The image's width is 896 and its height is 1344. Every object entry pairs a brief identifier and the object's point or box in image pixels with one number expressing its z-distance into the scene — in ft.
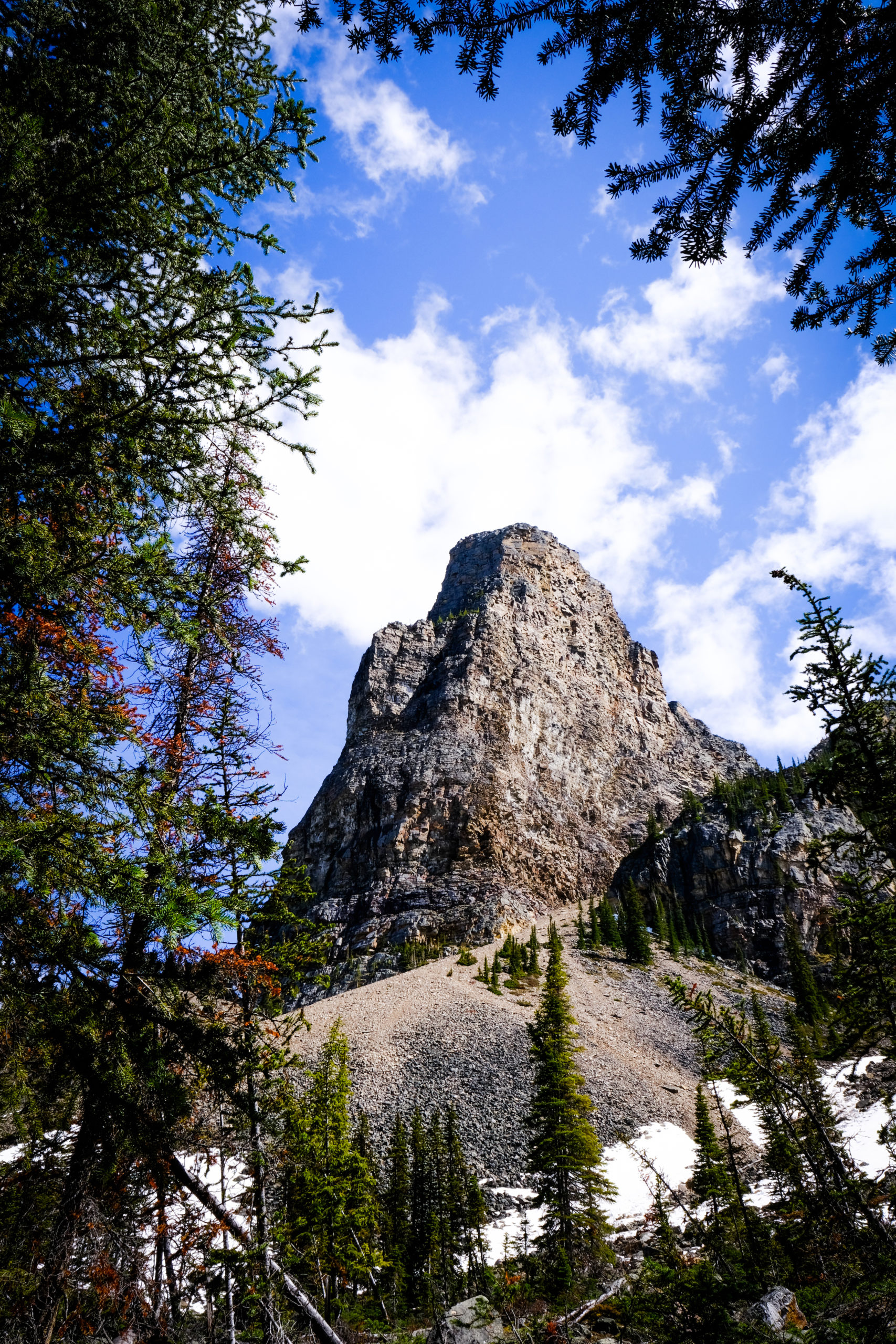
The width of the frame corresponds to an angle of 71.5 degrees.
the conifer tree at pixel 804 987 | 158.81
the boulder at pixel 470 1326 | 31.30
